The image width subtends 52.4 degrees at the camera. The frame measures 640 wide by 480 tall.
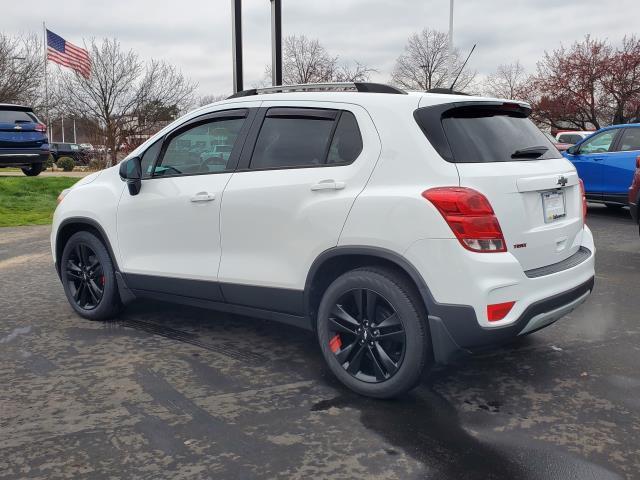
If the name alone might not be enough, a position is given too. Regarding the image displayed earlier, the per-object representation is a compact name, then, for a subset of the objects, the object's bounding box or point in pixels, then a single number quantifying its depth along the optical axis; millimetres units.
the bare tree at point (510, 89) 43531
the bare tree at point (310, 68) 37969
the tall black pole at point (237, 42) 10766
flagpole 29300
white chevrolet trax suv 3238
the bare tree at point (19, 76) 25734
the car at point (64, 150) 41425
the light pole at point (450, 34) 32444
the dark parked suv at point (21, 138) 15391
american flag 24719
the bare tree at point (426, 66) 45750
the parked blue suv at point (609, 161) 11258
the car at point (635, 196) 8109
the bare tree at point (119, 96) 24516
